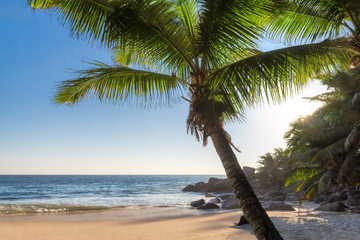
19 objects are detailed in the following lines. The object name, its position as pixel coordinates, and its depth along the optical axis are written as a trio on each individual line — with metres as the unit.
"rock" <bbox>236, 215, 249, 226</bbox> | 11.81
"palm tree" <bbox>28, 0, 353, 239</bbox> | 3.87
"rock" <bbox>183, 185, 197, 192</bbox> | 48.84
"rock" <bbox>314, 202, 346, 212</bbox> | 13.90
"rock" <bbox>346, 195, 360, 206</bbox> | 15.49
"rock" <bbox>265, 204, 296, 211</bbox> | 16.91
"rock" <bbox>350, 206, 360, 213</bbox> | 13.33
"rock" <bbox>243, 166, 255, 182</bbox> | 45.61
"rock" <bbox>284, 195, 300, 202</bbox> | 25.07
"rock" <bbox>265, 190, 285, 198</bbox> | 27.97
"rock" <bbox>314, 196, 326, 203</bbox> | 21.77
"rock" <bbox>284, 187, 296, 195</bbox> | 32.08
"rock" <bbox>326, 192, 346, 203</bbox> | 19.11
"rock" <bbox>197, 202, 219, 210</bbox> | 20.39
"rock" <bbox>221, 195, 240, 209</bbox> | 19.90
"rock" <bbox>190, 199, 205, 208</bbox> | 22.58
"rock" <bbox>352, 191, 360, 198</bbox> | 17.45
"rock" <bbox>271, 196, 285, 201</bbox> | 24.91
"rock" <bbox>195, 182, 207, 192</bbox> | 47.74
